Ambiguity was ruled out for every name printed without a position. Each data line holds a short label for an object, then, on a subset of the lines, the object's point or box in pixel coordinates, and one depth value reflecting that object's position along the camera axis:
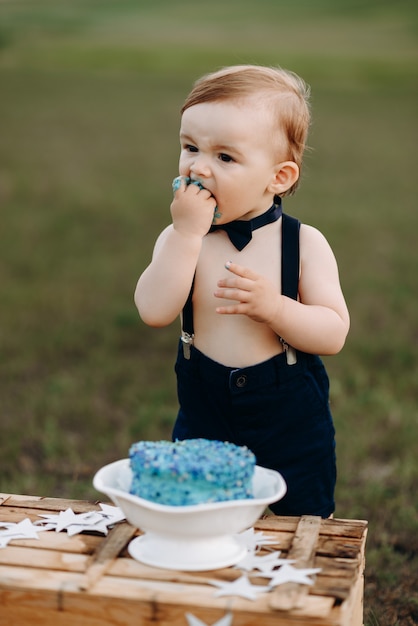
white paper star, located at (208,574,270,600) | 1.44
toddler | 1.62
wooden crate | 1.42
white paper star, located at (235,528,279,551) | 1.56
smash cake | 1.47
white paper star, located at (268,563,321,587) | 1.46
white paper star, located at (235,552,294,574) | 1.50
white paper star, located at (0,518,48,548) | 1.58
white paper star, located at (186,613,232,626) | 1.41
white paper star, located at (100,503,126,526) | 1.63
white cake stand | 1.45
